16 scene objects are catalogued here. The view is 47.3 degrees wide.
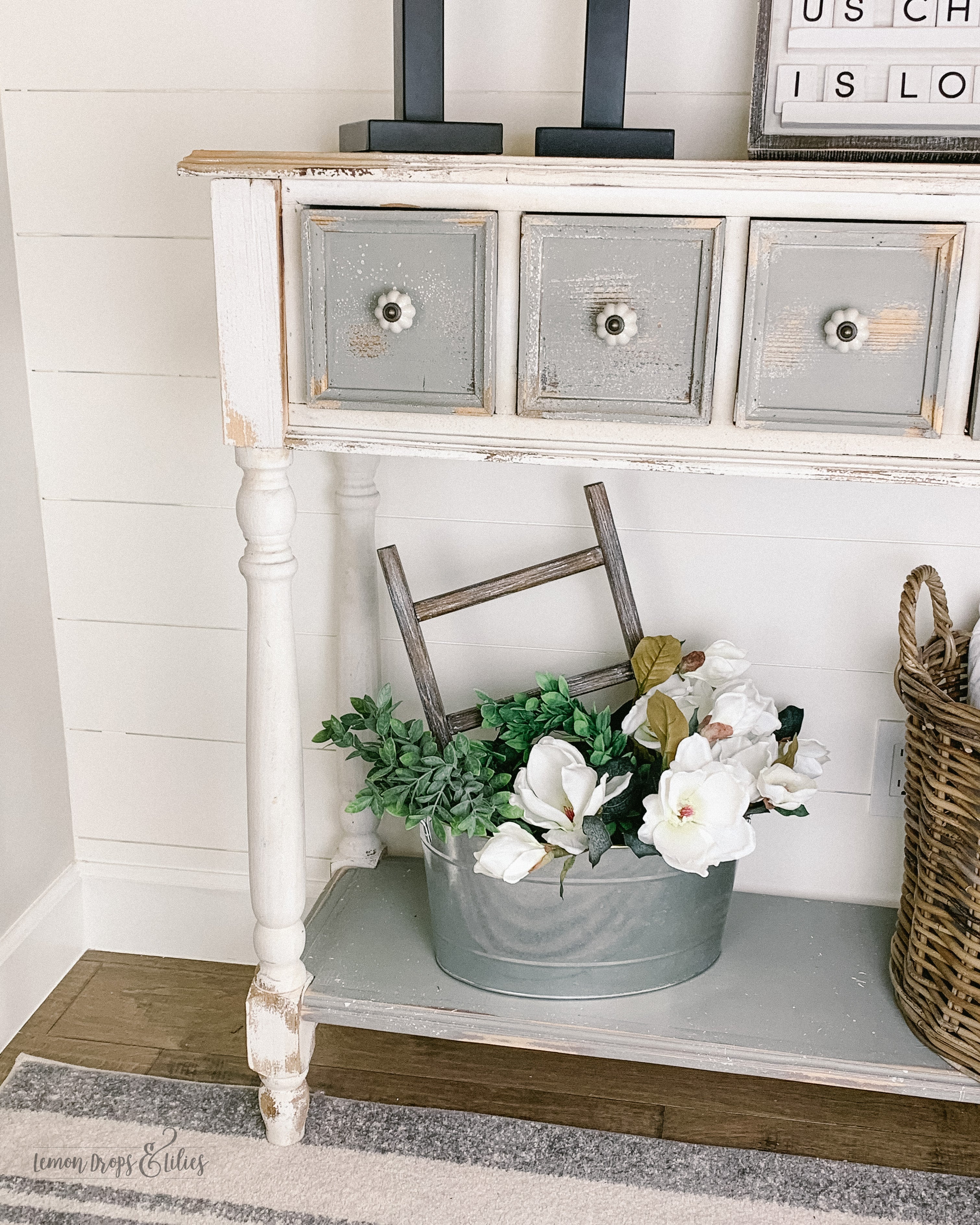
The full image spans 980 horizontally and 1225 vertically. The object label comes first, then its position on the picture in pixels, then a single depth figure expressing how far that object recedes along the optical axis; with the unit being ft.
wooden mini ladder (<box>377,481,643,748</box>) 4.00
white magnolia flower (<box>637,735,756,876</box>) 3.43
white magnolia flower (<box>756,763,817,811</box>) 3.66
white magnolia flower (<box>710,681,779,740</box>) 3.78
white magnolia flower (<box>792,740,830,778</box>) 3.91
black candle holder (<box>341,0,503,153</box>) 3.33
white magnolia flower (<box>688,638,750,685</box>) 3.99
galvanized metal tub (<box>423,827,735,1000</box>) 3.73
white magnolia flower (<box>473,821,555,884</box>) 3.54
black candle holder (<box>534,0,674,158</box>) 3.37
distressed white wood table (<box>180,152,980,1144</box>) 2.90
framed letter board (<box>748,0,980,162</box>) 3.34
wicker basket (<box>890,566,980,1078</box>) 3.41
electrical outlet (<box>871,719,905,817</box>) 4.35
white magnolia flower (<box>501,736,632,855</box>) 3.53
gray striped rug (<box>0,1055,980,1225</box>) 3.68
